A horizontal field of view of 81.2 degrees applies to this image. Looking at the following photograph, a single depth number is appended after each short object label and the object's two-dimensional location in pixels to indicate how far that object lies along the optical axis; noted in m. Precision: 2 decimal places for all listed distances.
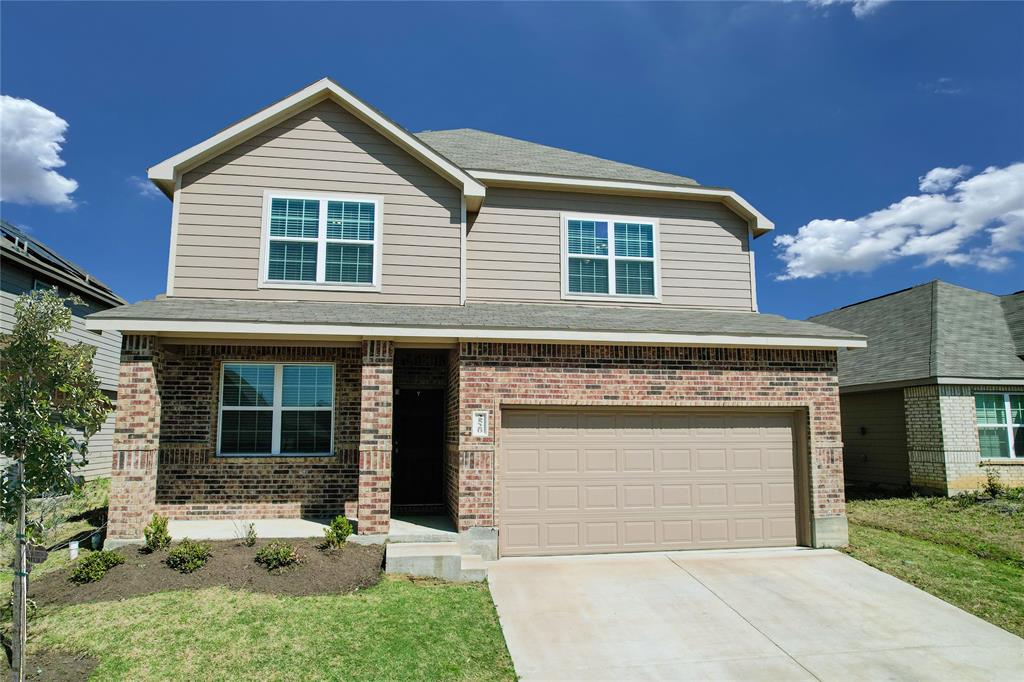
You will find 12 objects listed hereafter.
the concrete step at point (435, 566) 7.73
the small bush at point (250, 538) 8.13
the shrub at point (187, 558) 7.38
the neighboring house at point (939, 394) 13.77
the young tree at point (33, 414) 5.09
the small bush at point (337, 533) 8.16
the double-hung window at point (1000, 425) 14.02
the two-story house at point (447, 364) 8.84
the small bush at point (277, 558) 7.51
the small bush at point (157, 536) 7.96
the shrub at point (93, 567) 7.08
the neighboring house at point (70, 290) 12.59
